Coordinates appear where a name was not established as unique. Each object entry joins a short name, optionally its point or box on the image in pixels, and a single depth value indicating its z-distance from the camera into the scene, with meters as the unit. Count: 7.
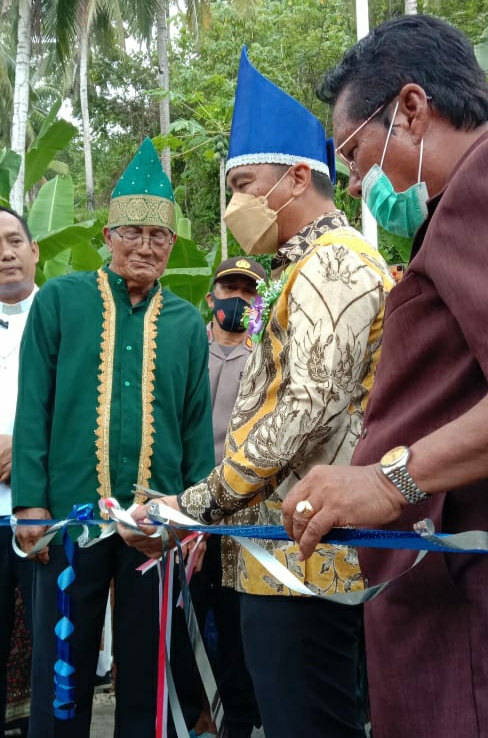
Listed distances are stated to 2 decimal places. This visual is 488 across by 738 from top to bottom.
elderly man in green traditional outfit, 3.32
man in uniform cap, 4.46
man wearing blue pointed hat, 2.34
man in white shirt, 3.81
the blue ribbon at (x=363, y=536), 1.70
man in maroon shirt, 1.61
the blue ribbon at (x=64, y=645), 3.13
